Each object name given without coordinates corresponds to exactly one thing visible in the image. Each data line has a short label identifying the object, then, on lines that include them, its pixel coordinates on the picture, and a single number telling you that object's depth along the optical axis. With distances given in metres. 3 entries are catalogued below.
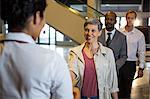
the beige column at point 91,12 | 7.38
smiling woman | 2.68
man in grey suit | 3.90
